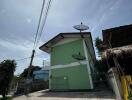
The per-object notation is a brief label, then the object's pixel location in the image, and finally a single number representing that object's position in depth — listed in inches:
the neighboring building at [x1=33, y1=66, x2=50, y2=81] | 786.7
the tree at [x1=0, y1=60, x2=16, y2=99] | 363.7
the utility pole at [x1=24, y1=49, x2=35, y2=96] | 391.7
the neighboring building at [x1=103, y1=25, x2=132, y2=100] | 161.3
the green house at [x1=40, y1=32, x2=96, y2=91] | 354.3
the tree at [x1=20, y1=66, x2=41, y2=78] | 1026.8
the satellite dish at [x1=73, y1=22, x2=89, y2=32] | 357.8
